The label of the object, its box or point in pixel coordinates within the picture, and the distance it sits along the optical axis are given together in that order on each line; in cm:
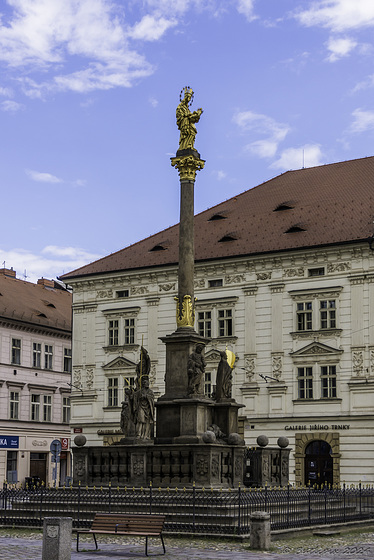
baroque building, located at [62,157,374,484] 4088
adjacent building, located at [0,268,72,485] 5259
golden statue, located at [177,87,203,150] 2959
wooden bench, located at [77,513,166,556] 1745
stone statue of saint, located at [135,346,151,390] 2860
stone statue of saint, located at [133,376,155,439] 2744
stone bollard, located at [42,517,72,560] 1429
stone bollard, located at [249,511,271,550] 1806
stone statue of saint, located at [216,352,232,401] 2773
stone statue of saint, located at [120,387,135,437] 2752
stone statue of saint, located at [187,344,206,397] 2655
